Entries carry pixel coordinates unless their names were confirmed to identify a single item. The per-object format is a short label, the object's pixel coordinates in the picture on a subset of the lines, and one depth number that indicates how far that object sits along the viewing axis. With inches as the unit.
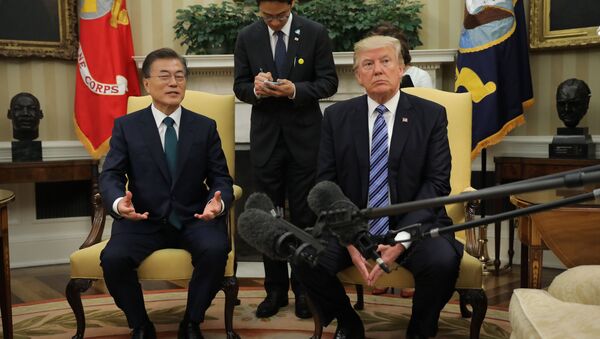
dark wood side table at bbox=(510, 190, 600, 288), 97.9
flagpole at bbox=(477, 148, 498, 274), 181.2
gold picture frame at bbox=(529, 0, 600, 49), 179.3
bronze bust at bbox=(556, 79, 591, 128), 170.7
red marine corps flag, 204.5
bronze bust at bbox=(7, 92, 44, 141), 191.3
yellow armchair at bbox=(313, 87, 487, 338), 104.0
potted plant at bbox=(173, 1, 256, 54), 201.3
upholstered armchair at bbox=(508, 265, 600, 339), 46.7
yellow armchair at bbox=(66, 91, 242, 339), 113.5
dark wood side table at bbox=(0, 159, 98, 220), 184.5
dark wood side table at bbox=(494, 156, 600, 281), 167.5
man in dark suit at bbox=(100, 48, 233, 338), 113.7
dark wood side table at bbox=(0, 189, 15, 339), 112.0
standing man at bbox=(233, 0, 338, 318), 136.3
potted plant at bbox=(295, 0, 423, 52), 195.2
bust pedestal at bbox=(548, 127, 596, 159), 168.7
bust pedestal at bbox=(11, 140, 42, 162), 189.9
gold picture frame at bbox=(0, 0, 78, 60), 200.4
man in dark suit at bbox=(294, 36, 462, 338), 104.7
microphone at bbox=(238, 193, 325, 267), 38.2
